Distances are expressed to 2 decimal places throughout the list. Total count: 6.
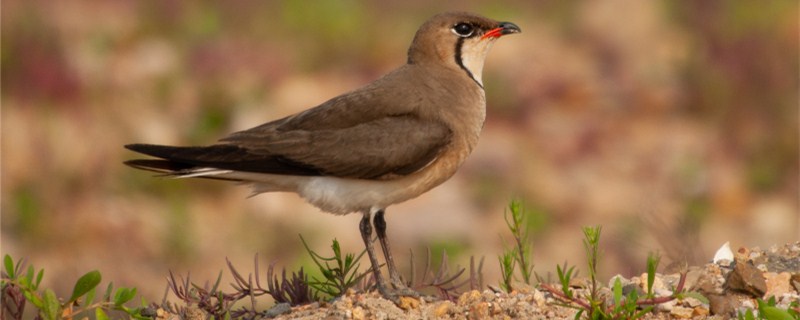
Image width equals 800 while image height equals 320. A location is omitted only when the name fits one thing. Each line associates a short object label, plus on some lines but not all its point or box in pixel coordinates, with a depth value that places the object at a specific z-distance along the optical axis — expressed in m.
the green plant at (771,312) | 8.85
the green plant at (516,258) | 10.59
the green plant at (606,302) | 9.19
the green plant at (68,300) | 9.80
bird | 12.38
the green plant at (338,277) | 10.77
